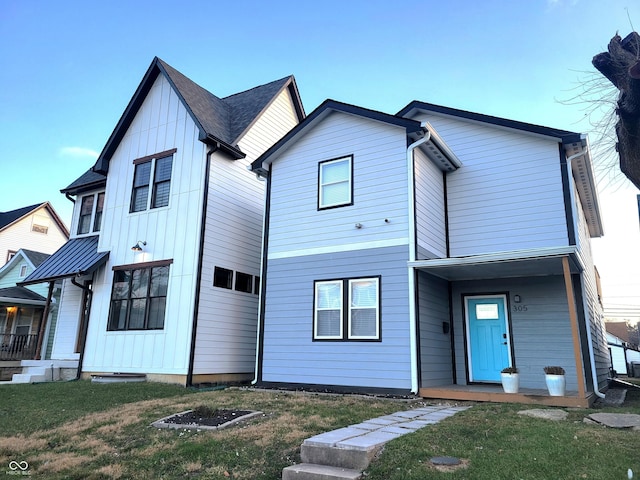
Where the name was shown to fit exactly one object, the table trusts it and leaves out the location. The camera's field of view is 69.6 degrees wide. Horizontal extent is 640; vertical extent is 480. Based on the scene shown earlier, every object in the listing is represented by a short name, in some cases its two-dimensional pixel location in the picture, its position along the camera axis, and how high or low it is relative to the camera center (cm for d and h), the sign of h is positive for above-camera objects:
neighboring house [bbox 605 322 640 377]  2052 -20
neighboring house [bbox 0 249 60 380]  1653 +129
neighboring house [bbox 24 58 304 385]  1202 +280
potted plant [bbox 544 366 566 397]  782 -48
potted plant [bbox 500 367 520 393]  834 -49
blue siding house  947 +201
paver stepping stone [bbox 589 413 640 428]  560 -80
